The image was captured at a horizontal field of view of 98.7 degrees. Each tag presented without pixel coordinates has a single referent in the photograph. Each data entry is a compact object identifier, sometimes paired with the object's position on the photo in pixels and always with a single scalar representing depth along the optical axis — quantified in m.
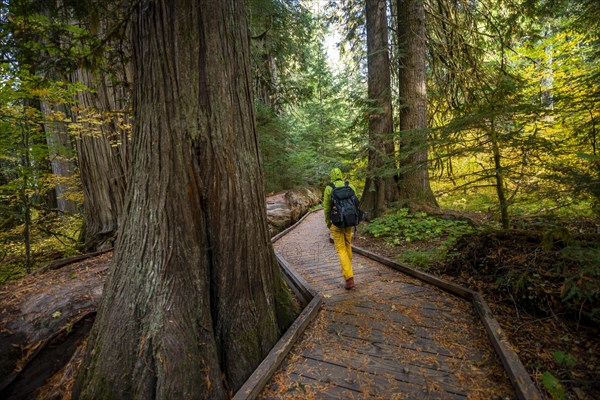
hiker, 4.09
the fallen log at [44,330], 2.75
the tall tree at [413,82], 7.33
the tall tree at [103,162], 5.28
